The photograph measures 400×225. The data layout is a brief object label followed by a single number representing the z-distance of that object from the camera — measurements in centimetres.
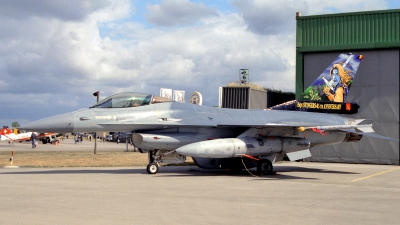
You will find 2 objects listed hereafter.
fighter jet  1505
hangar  2308
